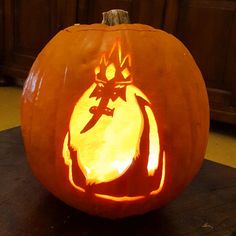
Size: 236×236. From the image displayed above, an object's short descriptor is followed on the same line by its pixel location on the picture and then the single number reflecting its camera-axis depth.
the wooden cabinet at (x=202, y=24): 1.52
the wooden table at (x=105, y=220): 0.46
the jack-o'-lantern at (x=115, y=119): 0.46
